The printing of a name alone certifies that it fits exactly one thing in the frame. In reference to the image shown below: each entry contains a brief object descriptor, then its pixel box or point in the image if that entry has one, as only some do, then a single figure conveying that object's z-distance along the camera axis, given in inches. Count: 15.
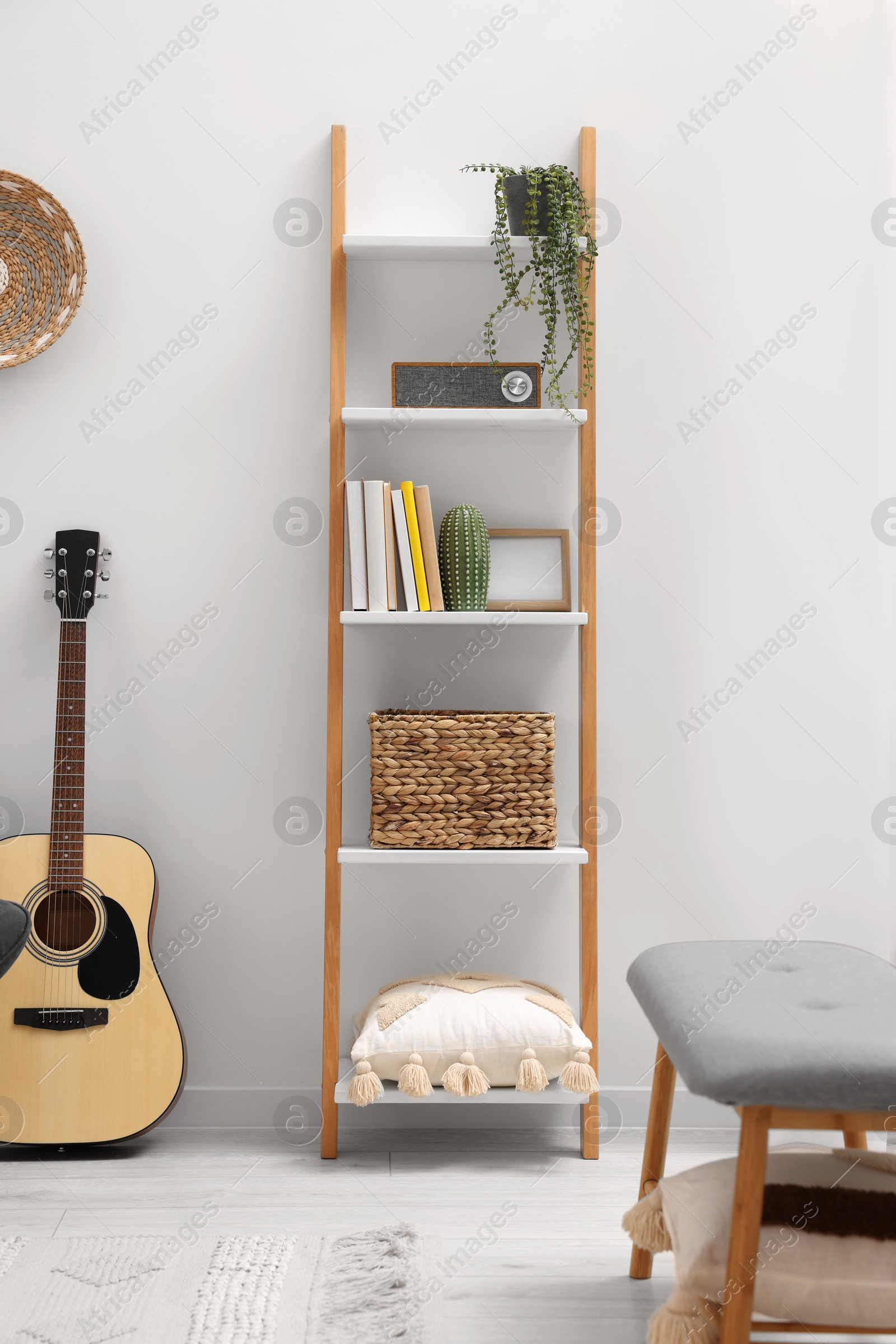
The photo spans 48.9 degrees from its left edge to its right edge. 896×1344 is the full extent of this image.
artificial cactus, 74.0
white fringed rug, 52.4
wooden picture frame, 77.9
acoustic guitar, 72.7
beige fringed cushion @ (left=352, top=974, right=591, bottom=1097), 71.5
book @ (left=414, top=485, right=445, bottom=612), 74.1
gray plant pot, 74.5
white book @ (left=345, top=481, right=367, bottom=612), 74.1
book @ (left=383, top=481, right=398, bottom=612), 74.1
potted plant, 73.4
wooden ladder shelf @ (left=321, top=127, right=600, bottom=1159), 74.8
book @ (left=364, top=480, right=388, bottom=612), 73.9
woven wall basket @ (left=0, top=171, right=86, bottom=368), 78.7
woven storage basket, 73.6
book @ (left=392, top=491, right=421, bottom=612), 74.0
